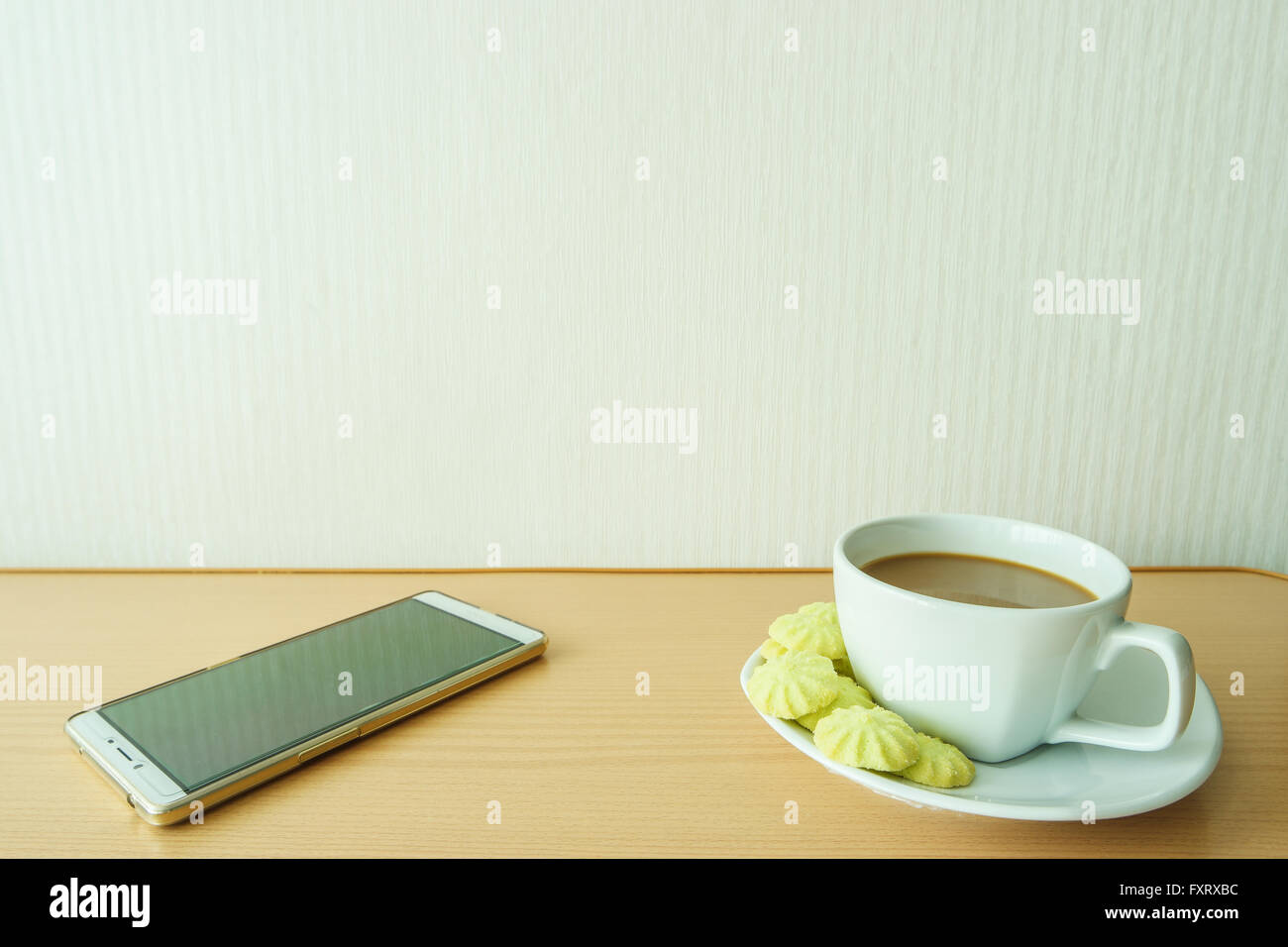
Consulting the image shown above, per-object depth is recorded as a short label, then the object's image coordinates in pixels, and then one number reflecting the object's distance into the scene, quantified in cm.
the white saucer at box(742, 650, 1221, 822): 35
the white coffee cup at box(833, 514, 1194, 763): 37
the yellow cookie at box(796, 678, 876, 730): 40
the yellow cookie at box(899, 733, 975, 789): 37
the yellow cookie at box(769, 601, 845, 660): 46
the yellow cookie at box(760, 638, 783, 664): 47
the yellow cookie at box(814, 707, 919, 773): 37
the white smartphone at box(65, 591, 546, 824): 39
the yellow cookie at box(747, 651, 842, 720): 40
